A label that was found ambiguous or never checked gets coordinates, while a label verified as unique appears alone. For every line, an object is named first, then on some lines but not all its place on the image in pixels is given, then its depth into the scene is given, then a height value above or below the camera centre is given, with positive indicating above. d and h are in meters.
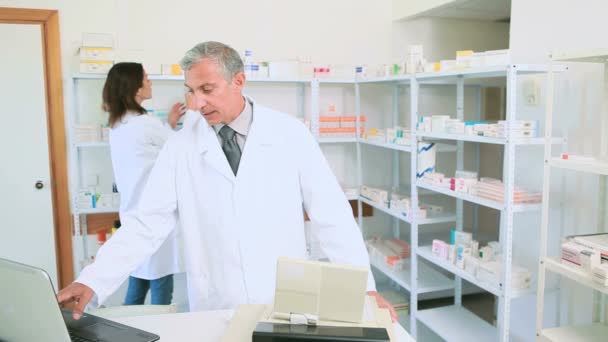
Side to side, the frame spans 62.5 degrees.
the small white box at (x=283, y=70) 3.34 +0.33
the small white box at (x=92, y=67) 3.02 +0.32
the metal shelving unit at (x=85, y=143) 3.07 -0.13
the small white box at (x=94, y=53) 3.03 +0.41
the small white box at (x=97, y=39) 3.04 +0.49
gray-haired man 1.62 -0.27
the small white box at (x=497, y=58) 2.28 +0.27
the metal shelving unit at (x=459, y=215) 2.17 -0.52
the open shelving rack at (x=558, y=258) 1.90 -0.54
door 3.14 -0.21
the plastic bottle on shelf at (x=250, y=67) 3.27 +0.34
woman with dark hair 2.67 -0.12
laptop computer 1.04 -0.39
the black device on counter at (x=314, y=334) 1.04 -0.45
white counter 1.33 -0.58
